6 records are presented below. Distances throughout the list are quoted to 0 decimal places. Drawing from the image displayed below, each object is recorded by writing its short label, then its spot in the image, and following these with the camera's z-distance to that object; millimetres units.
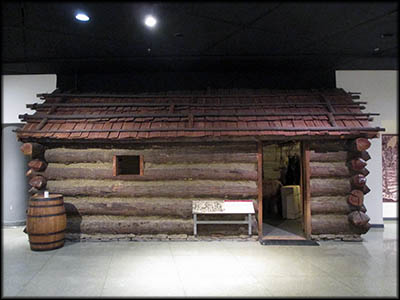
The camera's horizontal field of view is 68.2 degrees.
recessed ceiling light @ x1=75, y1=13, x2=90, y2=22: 4895
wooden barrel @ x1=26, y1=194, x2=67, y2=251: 5809
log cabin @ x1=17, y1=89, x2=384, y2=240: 6621
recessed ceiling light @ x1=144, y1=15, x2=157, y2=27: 4937
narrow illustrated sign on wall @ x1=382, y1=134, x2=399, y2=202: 8789
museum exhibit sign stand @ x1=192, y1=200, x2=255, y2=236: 6488
